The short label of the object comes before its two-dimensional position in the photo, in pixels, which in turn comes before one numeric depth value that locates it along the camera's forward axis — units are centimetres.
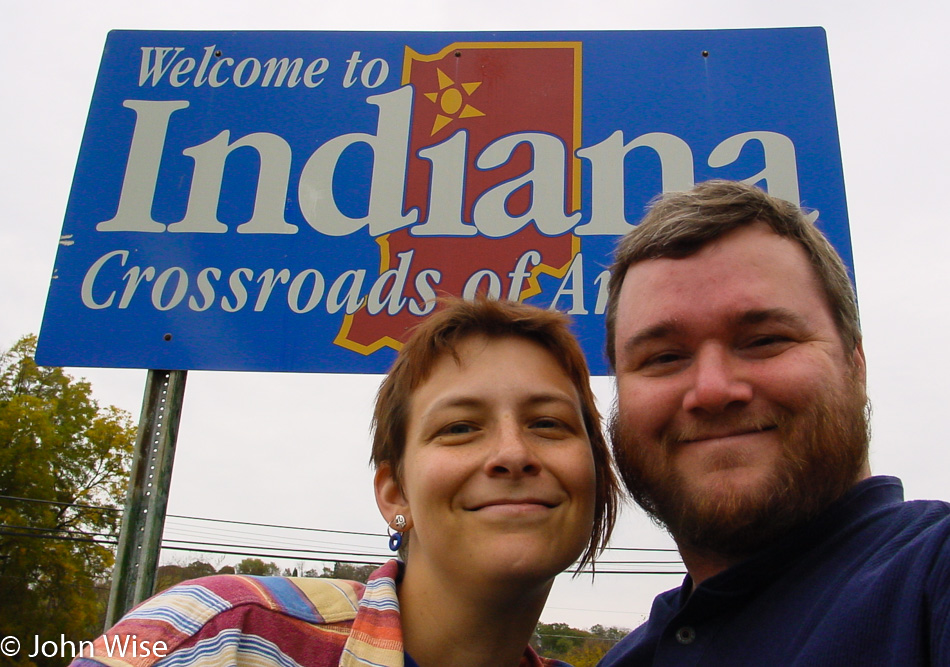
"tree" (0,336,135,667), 1658
